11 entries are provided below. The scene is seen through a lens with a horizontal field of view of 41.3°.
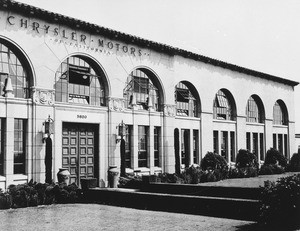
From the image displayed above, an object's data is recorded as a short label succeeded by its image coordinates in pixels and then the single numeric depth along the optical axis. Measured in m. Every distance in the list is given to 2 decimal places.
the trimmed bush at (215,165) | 26.78
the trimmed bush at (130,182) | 20.28
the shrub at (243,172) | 28.45
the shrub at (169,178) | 22.05
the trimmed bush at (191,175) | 23.54
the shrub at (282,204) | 10.54
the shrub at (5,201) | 15.64
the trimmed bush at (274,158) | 34.75
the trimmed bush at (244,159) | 30.91
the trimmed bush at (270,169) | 31.80
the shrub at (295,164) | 34.78
